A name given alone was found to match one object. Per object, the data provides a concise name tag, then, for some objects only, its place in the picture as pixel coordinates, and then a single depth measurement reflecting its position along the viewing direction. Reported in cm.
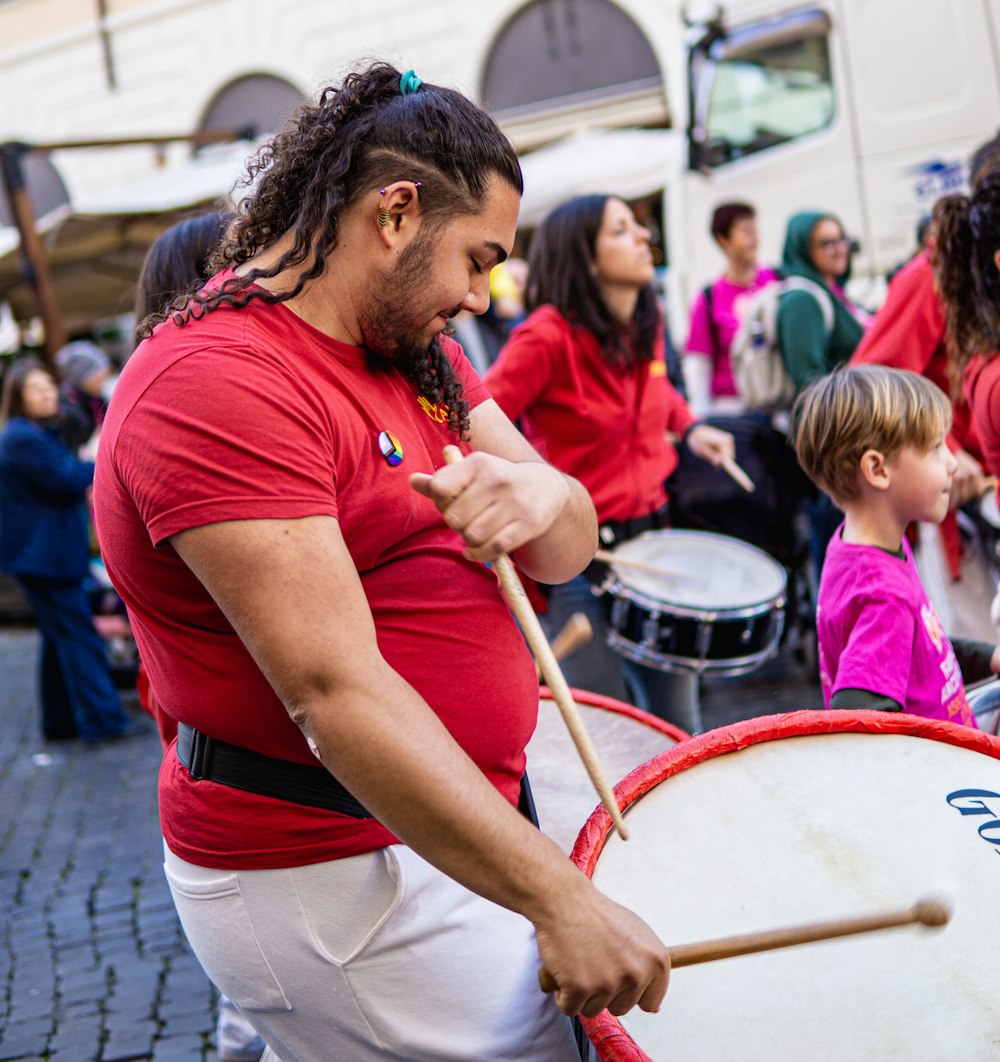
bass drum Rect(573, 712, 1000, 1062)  154
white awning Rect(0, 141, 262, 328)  934
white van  723
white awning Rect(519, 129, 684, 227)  1023
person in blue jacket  612
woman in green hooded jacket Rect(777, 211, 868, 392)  516
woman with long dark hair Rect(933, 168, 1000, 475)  278
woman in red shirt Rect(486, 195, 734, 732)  390
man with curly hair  138
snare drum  368
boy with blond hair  221
